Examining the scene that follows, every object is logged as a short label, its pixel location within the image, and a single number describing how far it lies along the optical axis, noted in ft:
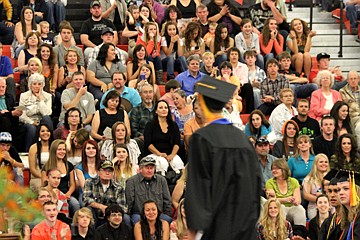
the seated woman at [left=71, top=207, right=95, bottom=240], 44.16
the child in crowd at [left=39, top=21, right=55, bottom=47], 57.11
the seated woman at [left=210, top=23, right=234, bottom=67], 58.59
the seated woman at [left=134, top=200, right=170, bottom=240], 45.01
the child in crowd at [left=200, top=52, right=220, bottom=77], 55.57
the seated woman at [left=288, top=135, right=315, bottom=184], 50.08
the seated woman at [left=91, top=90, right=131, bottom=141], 50.57
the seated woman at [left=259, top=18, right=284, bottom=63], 59.88
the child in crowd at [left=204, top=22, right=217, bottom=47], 59.16
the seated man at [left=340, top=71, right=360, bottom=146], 55.06
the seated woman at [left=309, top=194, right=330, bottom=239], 45.57
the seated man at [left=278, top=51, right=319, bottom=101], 56.85
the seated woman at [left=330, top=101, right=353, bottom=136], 52.75
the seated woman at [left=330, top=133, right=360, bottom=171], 49.44
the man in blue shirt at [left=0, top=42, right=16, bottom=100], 54.08
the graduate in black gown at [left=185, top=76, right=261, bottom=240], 24.98
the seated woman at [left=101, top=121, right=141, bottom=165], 48.70
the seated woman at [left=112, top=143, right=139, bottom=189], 47.65
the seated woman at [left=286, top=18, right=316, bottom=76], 59.41
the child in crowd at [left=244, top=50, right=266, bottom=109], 56.49
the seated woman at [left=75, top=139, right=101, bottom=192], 47.67
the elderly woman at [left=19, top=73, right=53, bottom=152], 51.44
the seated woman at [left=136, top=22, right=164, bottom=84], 57.11
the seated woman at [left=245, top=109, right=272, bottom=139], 51.39
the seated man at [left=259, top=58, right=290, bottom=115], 54.75
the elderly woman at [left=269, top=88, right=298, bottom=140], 52.87
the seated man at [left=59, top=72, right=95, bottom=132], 51.70
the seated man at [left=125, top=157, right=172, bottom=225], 46.75
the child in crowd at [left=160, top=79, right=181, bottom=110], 52.80
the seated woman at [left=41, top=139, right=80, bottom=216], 47.26
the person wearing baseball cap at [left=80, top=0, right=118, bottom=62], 58.23
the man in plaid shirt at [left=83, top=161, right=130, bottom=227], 46.22
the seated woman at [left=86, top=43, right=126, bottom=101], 54.29
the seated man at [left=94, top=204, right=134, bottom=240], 44.52
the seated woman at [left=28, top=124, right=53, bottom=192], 48.29
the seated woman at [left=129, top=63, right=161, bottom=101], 53.83
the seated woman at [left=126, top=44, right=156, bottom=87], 55.11
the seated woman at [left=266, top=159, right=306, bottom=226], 47.24
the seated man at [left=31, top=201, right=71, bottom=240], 43.16
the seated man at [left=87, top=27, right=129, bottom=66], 56.29
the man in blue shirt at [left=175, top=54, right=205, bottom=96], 54.49
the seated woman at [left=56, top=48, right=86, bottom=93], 54.13
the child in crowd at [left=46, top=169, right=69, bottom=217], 46.03
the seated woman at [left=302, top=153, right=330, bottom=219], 48.52
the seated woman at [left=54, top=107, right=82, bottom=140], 49.70
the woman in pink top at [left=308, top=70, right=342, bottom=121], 54.85
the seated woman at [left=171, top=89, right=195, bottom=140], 52.29
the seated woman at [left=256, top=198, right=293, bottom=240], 44.52
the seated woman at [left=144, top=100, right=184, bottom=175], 49.78
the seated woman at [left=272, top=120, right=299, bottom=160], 51.13
